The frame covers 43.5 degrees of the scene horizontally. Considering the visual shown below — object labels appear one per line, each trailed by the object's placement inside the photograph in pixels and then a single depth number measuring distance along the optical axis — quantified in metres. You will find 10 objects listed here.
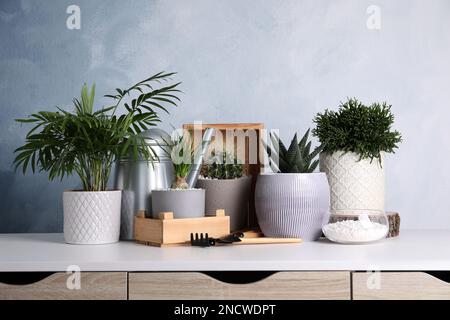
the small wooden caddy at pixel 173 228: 1.28
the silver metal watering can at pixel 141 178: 1.39
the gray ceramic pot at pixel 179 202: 1.31
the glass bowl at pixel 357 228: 1.27
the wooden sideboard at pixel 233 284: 1.08
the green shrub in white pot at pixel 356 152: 1.40
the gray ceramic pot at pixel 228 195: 1.43
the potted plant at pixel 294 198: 1.32
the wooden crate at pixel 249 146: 1.49
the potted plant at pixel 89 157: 1.31
